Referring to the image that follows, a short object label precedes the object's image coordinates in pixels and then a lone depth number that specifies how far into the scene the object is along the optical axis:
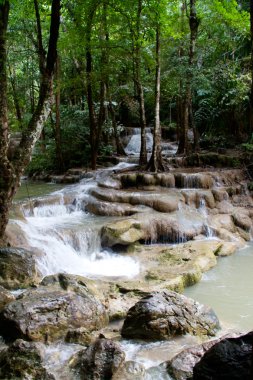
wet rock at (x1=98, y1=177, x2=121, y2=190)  12.57
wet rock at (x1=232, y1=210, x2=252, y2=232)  11.47
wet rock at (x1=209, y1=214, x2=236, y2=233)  11.12
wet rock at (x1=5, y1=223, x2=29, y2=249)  8.17
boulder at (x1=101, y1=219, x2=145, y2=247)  9.29
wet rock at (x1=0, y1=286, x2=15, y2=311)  5.77
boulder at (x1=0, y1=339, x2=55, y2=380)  4.05
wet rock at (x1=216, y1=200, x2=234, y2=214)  12.01
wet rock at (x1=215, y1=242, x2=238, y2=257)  9.61
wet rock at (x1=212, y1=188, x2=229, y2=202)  12.41
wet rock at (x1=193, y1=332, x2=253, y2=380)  3.14
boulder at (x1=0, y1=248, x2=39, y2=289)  6.74
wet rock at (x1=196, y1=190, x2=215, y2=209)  11.98
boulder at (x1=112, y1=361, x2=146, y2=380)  4.20
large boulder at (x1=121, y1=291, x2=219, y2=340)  5.30
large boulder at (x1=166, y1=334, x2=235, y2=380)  4.22
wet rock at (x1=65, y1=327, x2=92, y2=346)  5.07
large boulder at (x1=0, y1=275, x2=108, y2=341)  5.06
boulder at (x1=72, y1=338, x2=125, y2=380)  4.16
